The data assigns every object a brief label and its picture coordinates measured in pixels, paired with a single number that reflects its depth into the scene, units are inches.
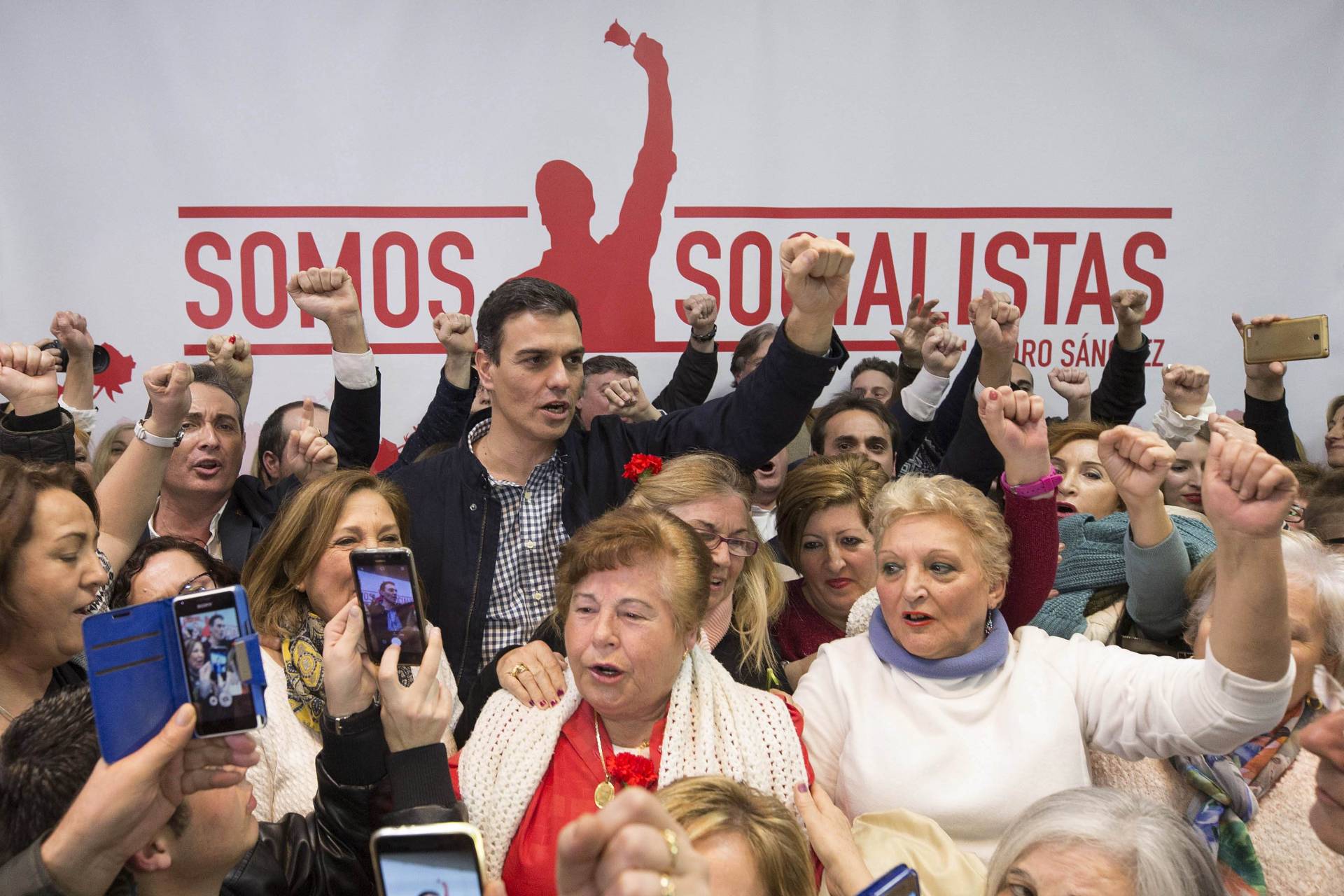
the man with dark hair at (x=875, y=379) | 163.8
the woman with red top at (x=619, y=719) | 74.4
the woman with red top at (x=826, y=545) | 110.1
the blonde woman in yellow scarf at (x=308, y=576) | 90.0
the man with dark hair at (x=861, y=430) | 140.1
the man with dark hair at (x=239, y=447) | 125.4
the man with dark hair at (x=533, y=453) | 108.0
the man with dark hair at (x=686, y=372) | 156.4
